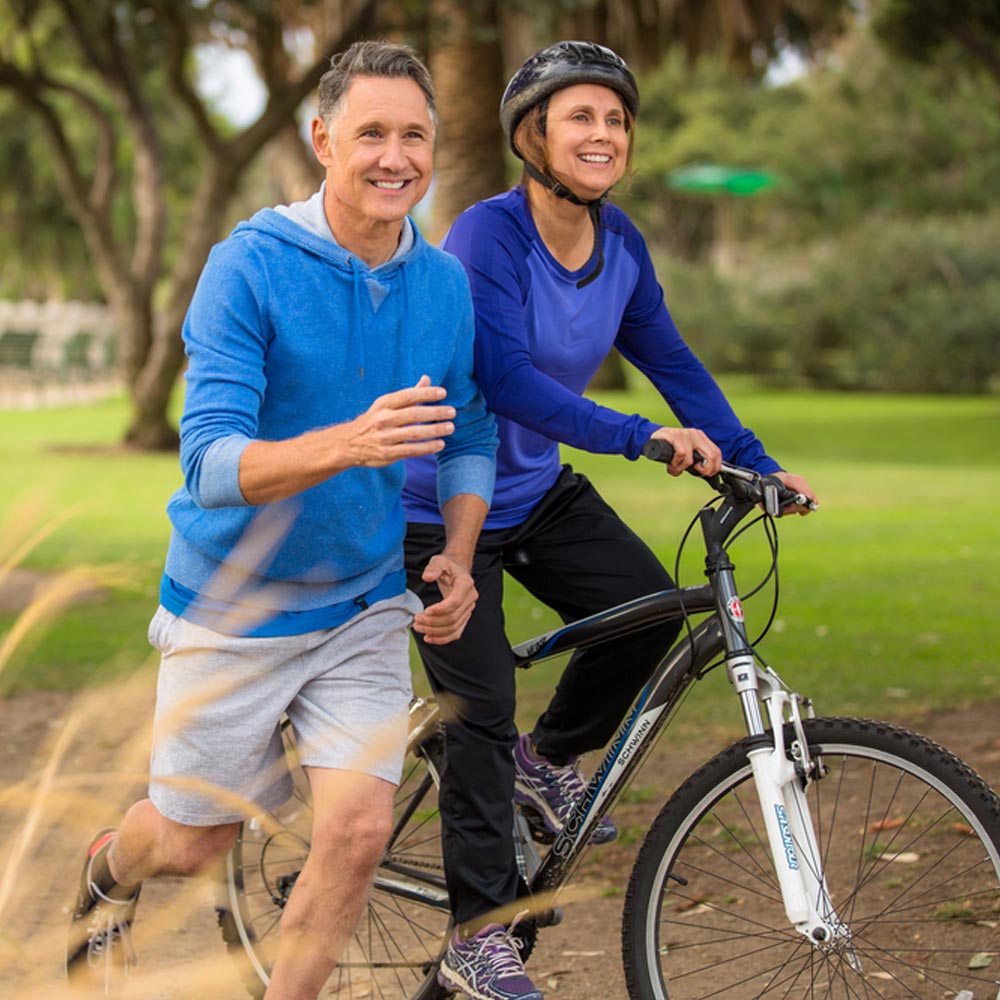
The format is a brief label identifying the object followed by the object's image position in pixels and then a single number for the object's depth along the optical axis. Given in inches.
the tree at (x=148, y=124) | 668.1
